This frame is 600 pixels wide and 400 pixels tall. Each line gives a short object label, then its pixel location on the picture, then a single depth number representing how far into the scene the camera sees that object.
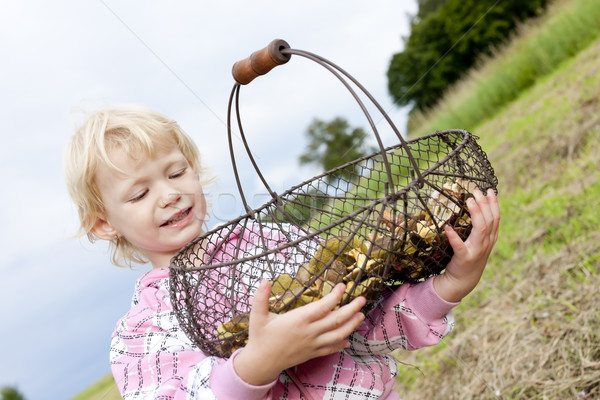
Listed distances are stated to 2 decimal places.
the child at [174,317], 0.85
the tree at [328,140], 17.20
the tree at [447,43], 14.27
